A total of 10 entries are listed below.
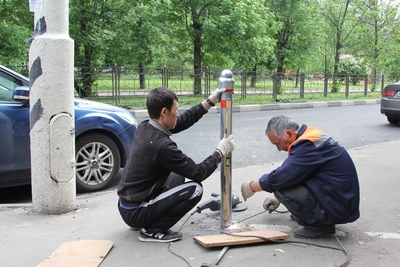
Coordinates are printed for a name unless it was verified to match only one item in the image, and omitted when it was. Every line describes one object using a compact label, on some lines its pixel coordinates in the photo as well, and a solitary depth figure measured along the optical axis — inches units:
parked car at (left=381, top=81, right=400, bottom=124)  457.4
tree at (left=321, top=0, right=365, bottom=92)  1085.1
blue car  185.2
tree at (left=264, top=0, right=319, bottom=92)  999.6
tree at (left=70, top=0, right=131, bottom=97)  634.7
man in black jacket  129.9
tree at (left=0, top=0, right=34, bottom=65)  574.9
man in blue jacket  132.2
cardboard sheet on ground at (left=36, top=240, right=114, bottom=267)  119.9
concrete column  159.3
